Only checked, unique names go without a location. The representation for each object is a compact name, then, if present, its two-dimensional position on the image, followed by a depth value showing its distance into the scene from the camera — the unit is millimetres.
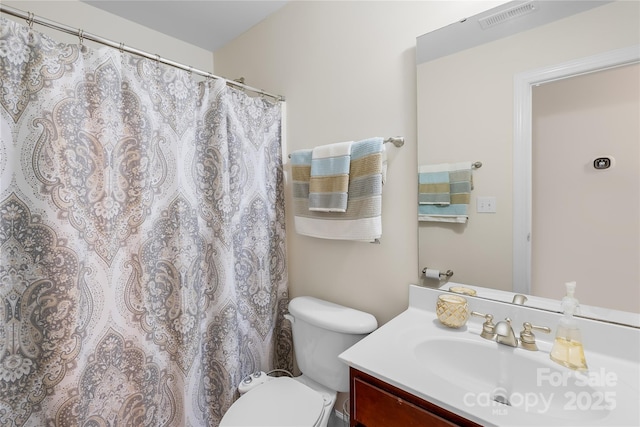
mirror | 864
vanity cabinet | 699
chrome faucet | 894
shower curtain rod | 891
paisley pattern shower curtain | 938
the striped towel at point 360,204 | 1210
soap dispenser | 791
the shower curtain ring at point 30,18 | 907
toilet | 1102
